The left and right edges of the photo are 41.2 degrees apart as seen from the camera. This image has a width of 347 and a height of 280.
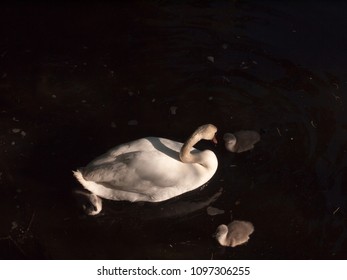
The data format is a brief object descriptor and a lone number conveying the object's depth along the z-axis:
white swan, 6.00
